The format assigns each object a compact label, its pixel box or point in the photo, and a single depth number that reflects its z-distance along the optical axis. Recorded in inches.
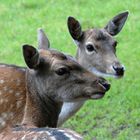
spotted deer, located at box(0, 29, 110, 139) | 577.6
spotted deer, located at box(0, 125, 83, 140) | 462.9
